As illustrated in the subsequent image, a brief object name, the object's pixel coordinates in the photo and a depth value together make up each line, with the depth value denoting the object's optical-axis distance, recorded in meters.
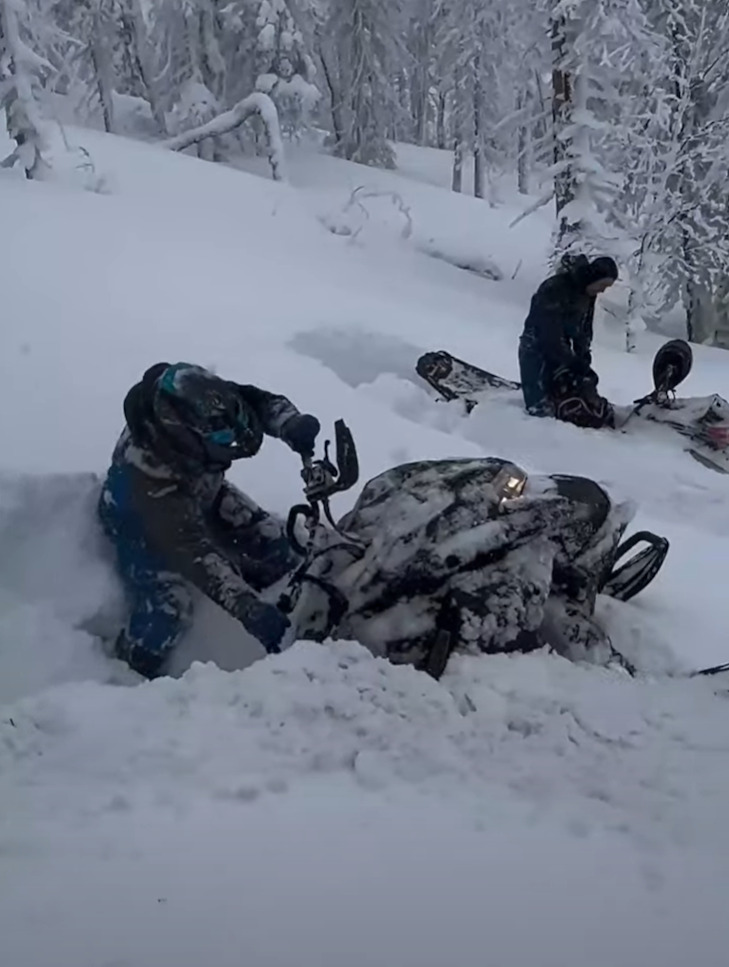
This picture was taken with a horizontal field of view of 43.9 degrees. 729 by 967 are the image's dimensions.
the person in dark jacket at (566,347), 6.62
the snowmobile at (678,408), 6.25
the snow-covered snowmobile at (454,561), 3.30
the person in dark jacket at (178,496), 3.64
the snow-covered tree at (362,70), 25.20
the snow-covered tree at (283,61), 21.91
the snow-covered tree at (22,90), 12.29
